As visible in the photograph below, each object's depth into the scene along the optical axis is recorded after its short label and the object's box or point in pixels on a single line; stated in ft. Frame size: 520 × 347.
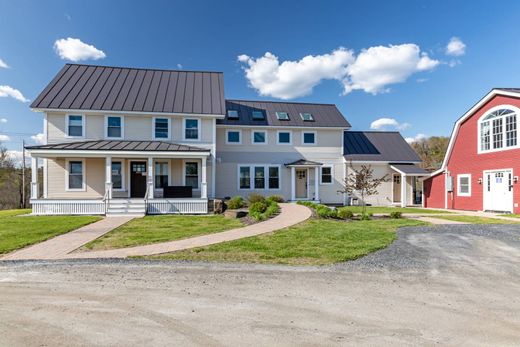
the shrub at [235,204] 48.83
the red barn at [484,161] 48.19
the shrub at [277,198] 55.93
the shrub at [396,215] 41.63
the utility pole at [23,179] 95.14
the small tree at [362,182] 41.96
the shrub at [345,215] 40.16
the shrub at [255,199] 48.70
